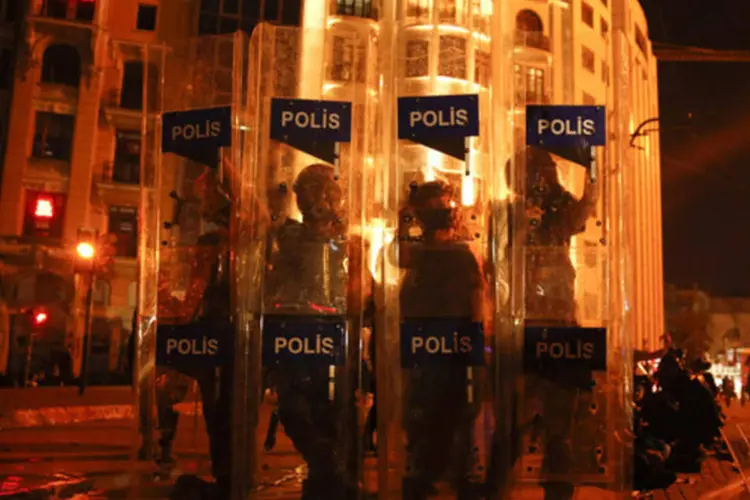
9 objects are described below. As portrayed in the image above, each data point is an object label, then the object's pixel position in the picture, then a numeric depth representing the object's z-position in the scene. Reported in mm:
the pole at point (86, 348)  19562
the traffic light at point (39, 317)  25047
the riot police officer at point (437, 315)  5508
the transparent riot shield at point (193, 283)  5594
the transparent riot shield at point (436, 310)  5500
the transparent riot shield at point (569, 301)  5578
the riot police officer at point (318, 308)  5410
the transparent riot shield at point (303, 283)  5414
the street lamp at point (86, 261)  19359
